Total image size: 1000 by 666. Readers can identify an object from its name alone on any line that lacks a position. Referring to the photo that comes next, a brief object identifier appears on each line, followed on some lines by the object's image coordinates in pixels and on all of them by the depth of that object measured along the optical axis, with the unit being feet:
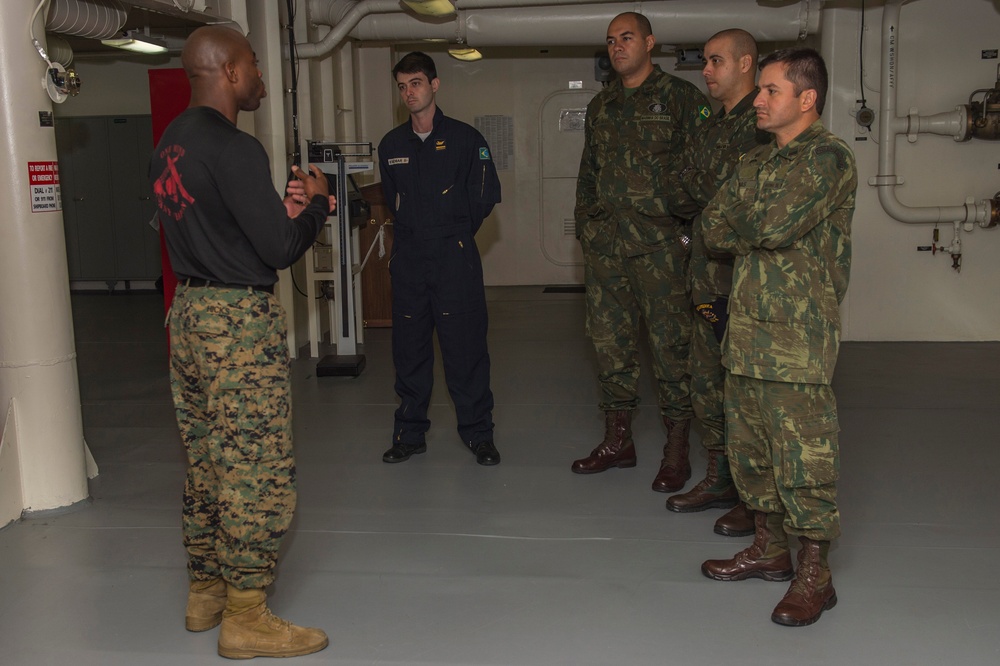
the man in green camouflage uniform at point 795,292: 8.68
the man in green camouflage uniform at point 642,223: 12.53
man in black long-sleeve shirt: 8.00
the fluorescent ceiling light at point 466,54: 27.81
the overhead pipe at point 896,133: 21.25
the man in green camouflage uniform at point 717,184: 10.94
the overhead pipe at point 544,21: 21.08
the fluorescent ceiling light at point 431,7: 19.76
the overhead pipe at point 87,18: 12.92
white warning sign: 11.81
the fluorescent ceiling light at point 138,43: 20.65
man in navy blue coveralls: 13.76
